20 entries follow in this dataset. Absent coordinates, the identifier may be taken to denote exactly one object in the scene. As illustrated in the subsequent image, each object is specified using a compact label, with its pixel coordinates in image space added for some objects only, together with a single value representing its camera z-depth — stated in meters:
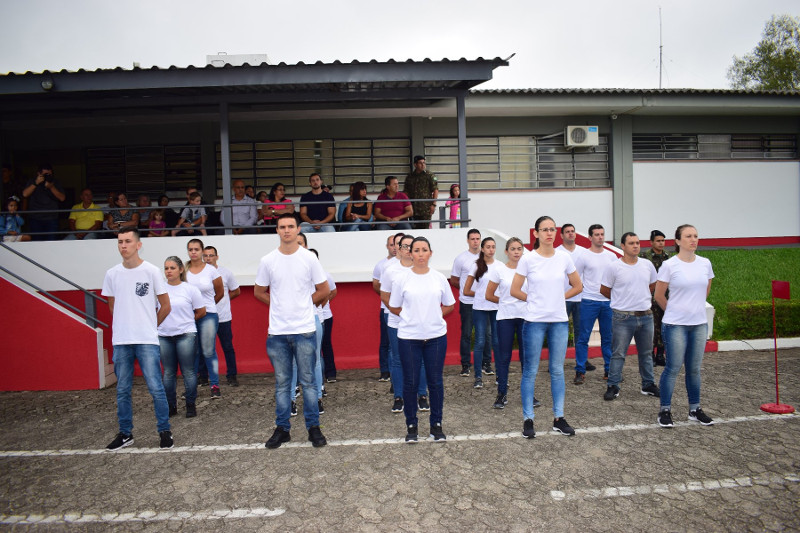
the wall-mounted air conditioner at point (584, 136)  15.72
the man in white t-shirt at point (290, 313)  5.92
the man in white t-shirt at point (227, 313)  8.45
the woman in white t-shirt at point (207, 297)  7.90
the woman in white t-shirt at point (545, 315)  6.10
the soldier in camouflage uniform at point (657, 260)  8.71
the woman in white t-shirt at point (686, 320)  6.26
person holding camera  11.08
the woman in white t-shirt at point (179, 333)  7.11
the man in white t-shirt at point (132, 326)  6.14
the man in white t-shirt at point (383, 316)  8.28
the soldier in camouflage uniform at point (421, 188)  11.44
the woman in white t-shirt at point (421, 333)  6.00
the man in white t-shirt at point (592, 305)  8.17
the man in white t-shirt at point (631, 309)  7.45
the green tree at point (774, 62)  39.44
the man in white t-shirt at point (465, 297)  8.52
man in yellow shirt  11.73
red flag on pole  7.04
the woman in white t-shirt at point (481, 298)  8.06
